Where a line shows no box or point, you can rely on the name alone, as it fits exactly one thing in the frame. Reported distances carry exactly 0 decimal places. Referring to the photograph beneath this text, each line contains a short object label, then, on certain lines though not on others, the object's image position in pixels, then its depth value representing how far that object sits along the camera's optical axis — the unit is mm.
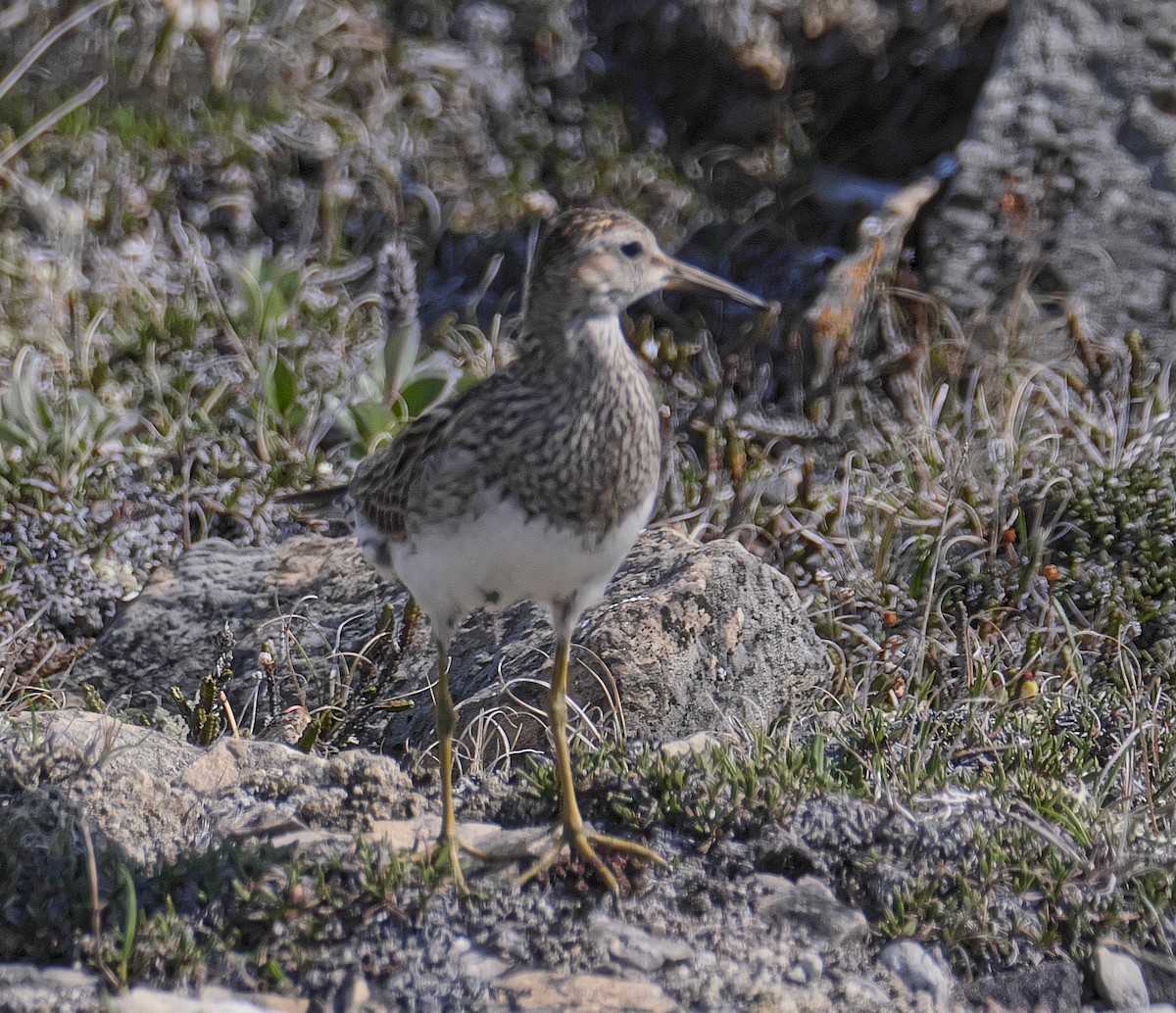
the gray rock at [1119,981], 6531
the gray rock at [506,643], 9328
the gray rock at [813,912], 6664
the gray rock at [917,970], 6465
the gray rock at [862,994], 6218
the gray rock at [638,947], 6430
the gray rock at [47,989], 5852
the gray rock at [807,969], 6383
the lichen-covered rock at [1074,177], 14422
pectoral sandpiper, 7094
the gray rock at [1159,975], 6625
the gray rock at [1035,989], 6559
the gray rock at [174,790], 7332
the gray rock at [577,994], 6051
